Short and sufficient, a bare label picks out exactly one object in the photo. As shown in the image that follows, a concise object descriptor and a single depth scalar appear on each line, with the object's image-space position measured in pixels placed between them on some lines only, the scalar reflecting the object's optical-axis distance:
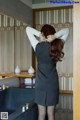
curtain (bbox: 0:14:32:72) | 3.83
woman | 2.02
